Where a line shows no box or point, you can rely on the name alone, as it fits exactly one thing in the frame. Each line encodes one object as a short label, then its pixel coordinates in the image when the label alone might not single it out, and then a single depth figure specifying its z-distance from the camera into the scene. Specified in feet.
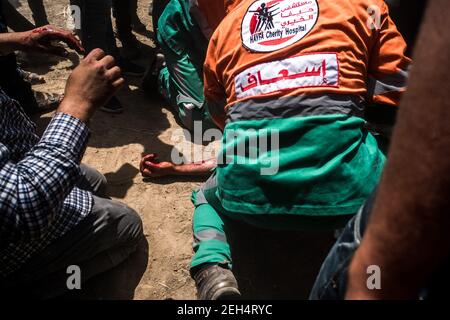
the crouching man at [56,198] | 3.83
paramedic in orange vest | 4.55
